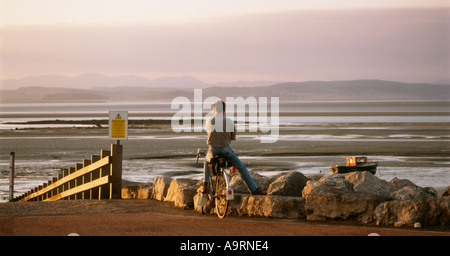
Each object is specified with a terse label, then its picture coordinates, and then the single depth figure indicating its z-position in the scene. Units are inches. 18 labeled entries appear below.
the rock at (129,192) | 679.7
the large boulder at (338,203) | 481.1
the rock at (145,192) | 652.7
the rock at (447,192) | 568.4
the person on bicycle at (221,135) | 496.4
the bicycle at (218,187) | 491.1
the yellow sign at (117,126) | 664.4
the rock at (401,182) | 663.4
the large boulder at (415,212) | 463.5
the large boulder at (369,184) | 572.4
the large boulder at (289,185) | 541.6
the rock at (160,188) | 622.5
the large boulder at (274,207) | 496.4
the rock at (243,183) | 555.2
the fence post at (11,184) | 935.7
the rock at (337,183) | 515.8
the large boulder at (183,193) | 551.2
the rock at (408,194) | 517.3
